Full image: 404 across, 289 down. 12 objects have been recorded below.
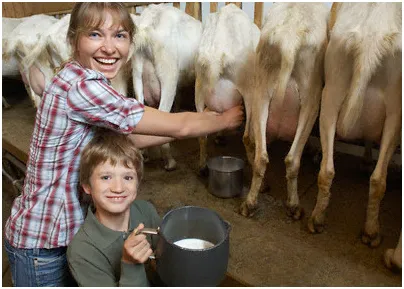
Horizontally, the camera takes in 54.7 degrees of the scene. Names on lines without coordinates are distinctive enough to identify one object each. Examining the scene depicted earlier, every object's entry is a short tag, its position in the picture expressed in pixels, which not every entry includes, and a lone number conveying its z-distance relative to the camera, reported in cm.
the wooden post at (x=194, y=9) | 357
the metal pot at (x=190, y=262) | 122
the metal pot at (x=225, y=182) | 227
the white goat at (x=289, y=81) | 180
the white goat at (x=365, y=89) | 157
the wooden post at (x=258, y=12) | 314
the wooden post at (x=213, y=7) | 342
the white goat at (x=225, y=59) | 215
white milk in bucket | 147
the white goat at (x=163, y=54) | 242
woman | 133
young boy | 132
